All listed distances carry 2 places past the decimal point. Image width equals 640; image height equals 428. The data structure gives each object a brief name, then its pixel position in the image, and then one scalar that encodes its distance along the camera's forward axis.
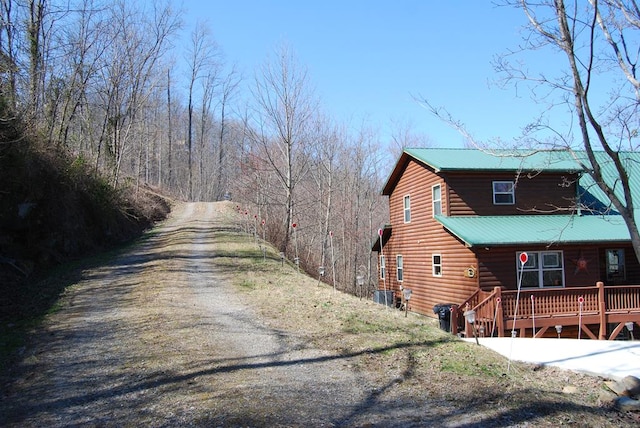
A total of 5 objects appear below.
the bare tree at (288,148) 22.27
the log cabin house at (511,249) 14.02
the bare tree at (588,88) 7.58
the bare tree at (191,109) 51.41
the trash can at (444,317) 15.01
